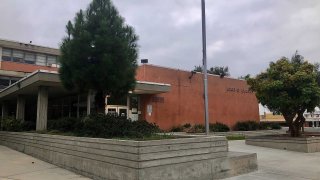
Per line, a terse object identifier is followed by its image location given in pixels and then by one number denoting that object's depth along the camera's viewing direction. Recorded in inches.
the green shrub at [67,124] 356.8
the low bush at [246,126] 917.0
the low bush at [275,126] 994.9
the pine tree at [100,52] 353.0
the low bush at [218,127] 794.4
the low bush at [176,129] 764.0
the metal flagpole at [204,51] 350.0
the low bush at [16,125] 510.3
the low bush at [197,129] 741.0
